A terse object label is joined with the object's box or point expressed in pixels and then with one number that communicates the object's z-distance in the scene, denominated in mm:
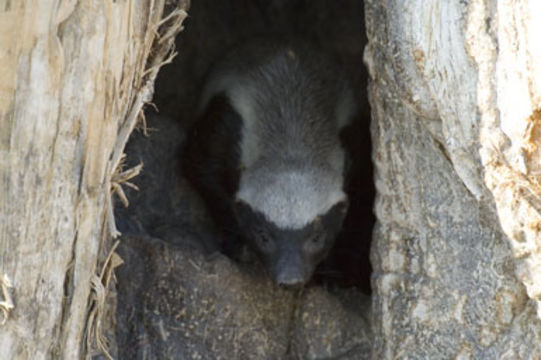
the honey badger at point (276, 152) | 7457
